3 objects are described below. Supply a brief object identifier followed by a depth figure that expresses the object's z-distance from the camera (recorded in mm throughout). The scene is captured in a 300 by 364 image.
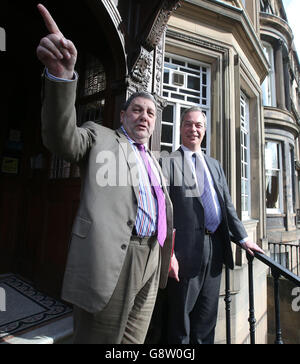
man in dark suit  1562
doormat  1888
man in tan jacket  818
